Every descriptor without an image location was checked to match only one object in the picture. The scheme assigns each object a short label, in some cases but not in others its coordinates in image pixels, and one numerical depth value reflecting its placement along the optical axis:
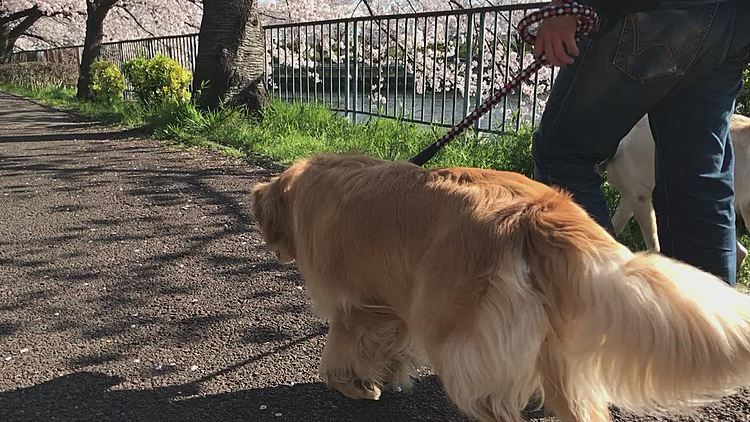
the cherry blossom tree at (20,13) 24.61
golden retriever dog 1.41
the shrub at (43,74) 22.33
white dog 3.15
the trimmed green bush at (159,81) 10.14
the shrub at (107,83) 13.69
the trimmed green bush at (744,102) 4.18
